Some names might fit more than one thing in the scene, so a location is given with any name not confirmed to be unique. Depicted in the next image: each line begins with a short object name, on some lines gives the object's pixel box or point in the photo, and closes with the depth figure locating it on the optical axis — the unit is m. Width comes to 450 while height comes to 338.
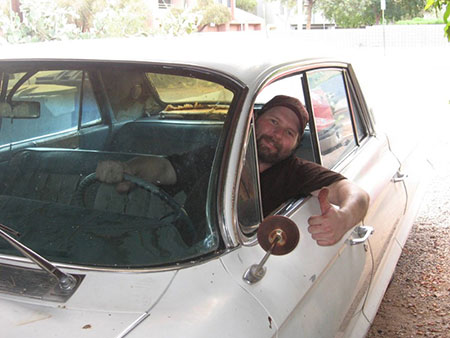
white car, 1.55
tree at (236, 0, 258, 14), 33.28
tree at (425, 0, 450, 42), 3.38
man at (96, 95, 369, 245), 1.96
